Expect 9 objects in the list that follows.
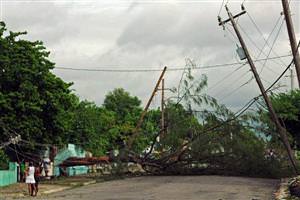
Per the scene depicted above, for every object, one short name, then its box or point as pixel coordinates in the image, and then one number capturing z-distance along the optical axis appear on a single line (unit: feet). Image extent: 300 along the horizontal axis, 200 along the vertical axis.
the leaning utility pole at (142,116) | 115.49
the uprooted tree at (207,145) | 108.68
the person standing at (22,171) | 108.09
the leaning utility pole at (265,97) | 89.10
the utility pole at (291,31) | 68.03
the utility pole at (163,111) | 114.93
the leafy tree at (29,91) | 101.86
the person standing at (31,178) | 79.51
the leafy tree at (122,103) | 244.63
